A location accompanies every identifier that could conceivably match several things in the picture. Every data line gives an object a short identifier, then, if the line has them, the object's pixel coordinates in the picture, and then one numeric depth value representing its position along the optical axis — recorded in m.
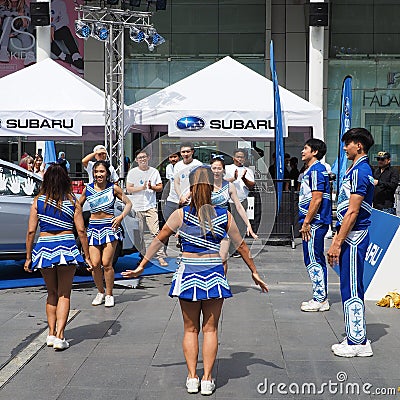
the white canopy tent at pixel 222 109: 15.31
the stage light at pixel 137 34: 15.87
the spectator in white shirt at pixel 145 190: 9.44
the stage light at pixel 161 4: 19.79
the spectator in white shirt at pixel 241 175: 11.91
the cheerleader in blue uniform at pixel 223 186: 6.66
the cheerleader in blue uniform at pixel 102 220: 8.47
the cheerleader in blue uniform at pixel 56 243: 6.77
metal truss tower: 15.26
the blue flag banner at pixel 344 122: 14.86
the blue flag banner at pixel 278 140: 14.62
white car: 10.57
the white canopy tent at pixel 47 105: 15.12
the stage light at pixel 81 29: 15.08
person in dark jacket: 13.78
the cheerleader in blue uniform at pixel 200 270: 5.39
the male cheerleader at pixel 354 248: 6.43
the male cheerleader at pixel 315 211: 8.02
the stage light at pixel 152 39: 16.16
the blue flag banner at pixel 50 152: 17.83
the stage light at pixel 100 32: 15.58
